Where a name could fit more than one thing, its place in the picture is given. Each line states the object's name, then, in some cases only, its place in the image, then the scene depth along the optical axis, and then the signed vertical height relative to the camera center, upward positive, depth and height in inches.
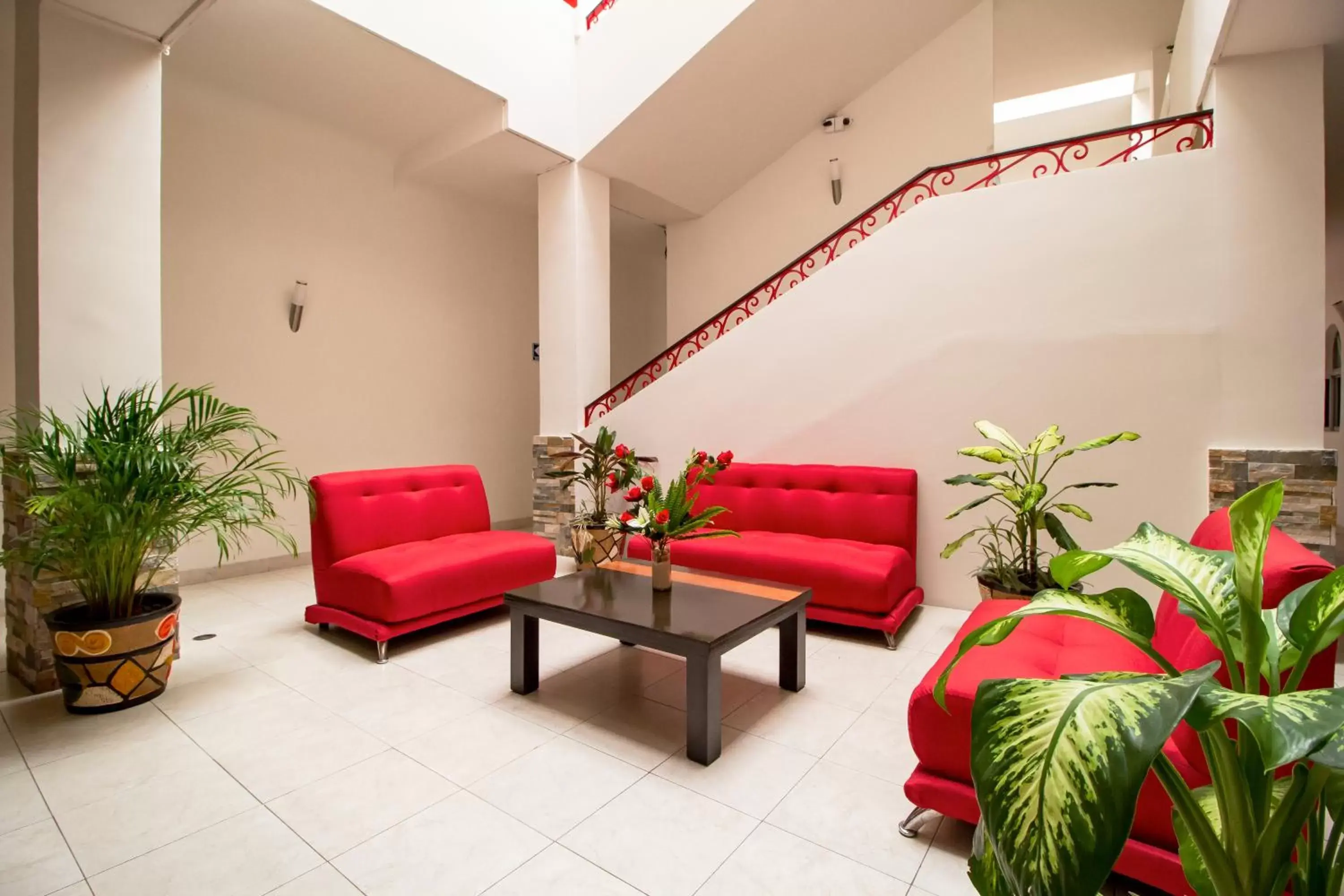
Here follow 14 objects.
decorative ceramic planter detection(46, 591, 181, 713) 103.7 -35.1
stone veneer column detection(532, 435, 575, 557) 236.1 -19.6
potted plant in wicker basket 191.2 -12.0
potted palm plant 102.0 -11.4
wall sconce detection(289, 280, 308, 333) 212.1 +49.6
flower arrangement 109.9 -12.6
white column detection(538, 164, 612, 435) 235.9 +60.0
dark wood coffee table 91.7 -28.2
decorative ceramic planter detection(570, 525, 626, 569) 191.9 -30.5
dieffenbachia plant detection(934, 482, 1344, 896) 29.4 -15.2
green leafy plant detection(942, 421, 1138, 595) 125.0 -13.3
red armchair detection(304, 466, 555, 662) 133.6 -25.2
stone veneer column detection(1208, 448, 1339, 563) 131.0 -9.7
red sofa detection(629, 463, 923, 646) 141.5 -25.0
